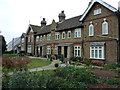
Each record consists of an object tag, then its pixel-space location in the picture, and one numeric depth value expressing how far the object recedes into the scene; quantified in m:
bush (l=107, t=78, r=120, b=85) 6.65
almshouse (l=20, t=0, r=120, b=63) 16.59
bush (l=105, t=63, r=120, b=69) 14.05
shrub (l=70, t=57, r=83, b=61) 20.51
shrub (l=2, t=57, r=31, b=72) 7.55
